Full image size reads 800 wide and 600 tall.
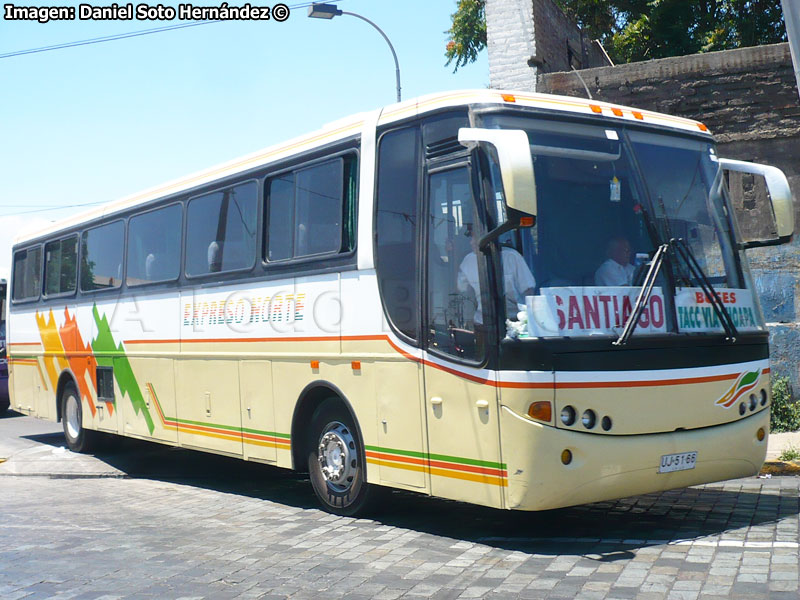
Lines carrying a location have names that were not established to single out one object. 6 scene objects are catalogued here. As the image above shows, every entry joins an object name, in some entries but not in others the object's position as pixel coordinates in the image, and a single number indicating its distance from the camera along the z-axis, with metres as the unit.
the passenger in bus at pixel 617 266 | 6.98
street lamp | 19.97
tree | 25.91
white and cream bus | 6.76
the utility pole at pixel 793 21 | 8.72
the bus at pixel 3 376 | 21.00
